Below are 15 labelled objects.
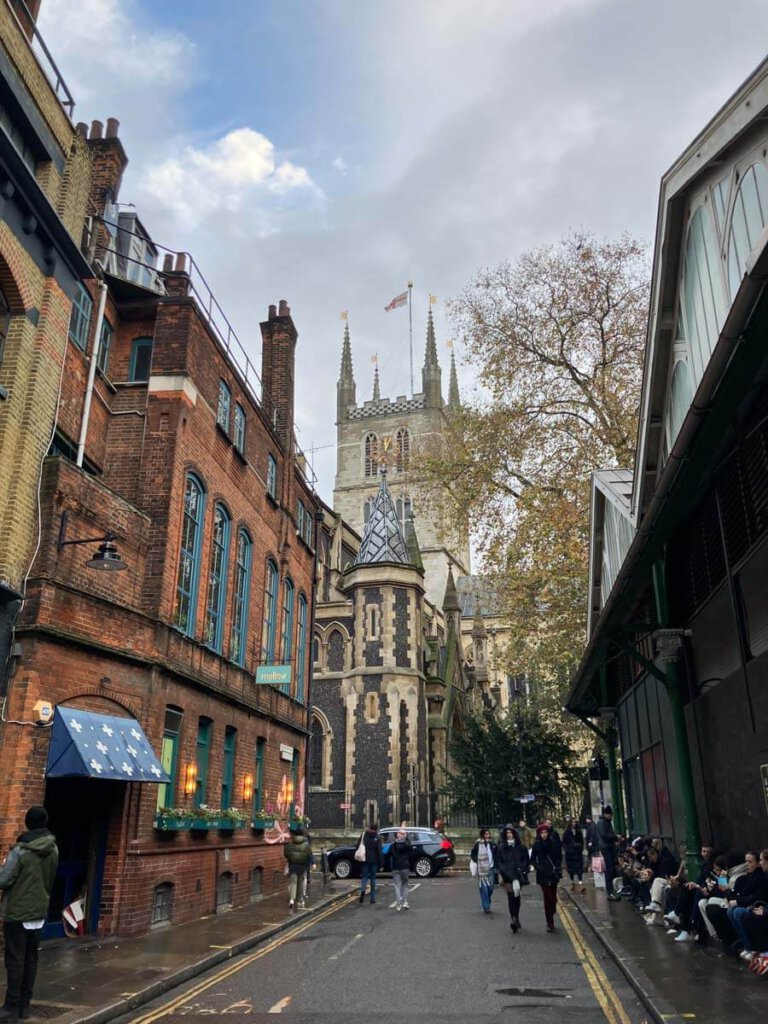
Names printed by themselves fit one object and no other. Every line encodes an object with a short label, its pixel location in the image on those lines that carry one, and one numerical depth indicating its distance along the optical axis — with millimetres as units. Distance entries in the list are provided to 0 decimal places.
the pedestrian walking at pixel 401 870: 15641
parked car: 23906
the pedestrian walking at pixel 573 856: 18891
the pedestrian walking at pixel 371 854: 17578
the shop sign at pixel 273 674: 18031
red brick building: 11734
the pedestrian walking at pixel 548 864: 12273
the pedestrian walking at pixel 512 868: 12415
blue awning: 10641
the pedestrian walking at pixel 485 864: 14320
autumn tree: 22500
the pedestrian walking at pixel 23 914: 7051
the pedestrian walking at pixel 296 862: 15867
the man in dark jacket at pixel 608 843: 17297
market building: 6848
